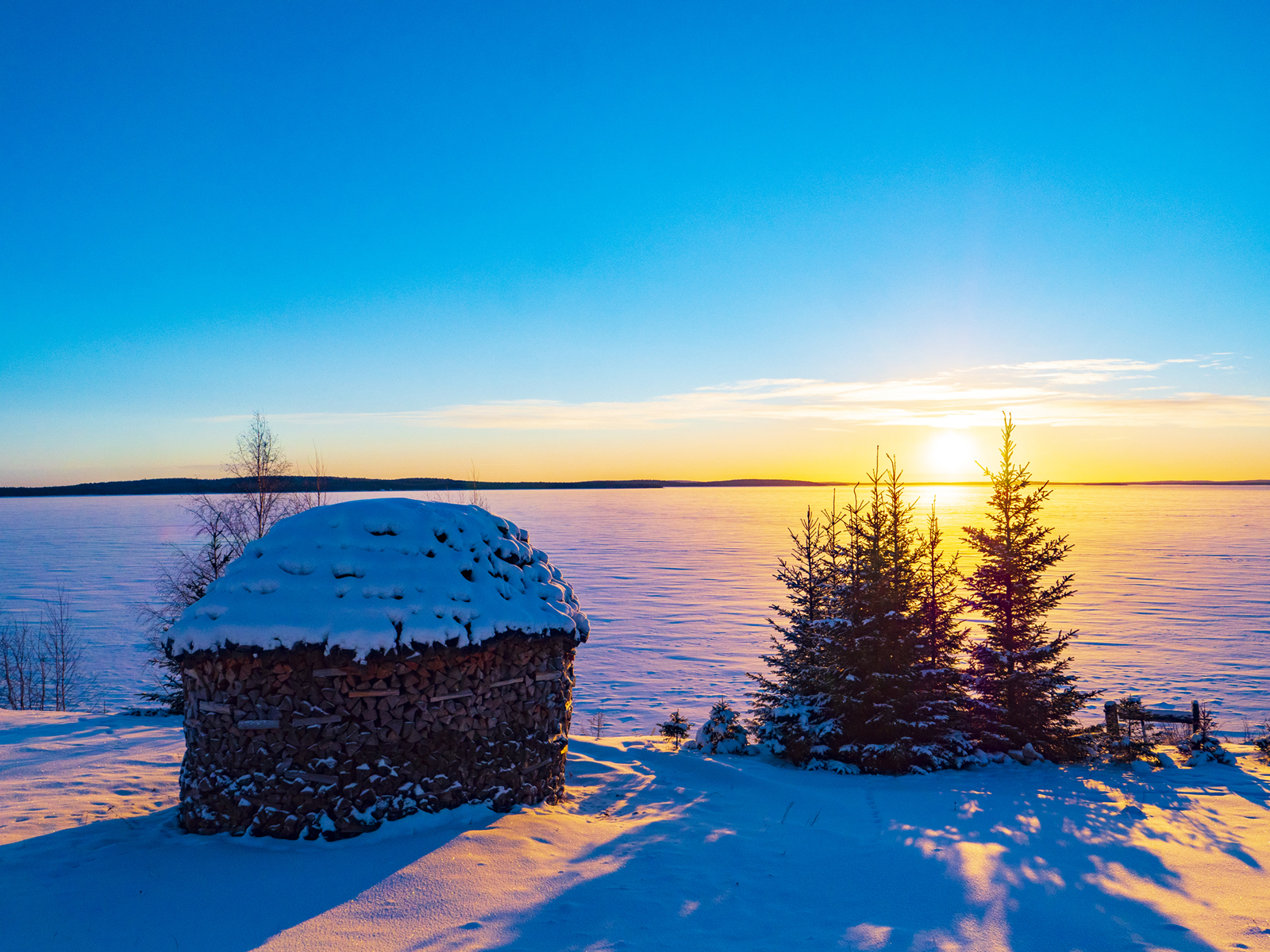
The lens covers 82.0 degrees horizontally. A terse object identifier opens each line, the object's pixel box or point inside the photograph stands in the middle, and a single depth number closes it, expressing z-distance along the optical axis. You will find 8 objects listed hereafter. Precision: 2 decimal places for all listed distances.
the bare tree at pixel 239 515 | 22.31
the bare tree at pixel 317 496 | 27.58
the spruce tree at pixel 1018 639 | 13.49
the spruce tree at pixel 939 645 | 12.98
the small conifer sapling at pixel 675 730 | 14.51
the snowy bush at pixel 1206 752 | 12.15
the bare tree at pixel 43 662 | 24.50
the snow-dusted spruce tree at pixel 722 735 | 13.38
